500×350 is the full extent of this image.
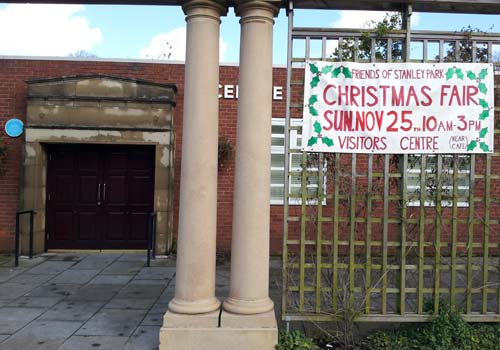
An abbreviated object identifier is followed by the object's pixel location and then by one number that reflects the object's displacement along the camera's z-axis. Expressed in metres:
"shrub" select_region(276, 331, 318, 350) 4.00
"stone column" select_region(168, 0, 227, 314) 4.09
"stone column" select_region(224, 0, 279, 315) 4.08
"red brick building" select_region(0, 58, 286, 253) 8.81
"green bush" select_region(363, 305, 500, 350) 4.06
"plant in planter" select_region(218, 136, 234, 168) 8.71
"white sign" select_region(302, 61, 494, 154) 4.20
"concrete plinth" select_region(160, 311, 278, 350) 3.96
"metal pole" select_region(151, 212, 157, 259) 8.46
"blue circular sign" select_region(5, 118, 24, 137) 8.73
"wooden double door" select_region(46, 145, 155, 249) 9.14
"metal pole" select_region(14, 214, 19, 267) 7.73
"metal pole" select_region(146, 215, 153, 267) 7.74
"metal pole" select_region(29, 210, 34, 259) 8.17
